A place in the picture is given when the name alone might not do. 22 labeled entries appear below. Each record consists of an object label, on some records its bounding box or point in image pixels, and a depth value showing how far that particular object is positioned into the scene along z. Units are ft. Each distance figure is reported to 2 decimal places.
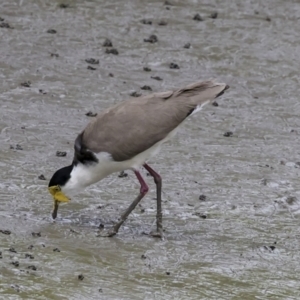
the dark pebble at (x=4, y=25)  38.47
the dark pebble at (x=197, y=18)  41.14
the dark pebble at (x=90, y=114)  32.83
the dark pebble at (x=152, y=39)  39.09
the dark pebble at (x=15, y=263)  21.38
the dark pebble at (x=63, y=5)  40.83
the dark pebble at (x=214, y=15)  41.37
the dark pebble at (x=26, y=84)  34.35
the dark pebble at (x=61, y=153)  29.63
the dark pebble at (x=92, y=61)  36.76
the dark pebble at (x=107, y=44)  38.34
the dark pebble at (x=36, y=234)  23.58
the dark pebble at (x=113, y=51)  37.73
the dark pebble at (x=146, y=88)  35.18
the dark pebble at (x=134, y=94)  34.63
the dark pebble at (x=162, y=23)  40.57
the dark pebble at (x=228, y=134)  32.19
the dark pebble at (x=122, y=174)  28.49
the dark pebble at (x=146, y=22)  40.42
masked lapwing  24.31
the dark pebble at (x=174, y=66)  37.32
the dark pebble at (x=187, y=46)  38.88
